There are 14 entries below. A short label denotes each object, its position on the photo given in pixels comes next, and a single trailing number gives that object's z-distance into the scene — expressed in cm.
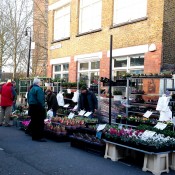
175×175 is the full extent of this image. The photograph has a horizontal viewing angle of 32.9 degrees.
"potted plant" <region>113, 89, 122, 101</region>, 1299
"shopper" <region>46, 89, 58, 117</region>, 1219
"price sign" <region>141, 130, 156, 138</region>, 687
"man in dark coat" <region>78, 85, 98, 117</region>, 1101
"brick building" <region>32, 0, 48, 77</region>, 3209
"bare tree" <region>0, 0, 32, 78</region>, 2767
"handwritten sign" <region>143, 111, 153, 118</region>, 984
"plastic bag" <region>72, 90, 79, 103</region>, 1383
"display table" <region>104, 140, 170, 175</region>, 612
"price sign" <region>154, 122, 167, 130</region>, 775
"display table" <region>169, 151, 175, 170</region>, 656
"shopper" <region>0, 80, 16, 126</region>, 1212
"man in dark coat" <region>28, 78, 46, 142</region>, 918
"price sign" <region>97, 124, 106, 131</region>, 796
